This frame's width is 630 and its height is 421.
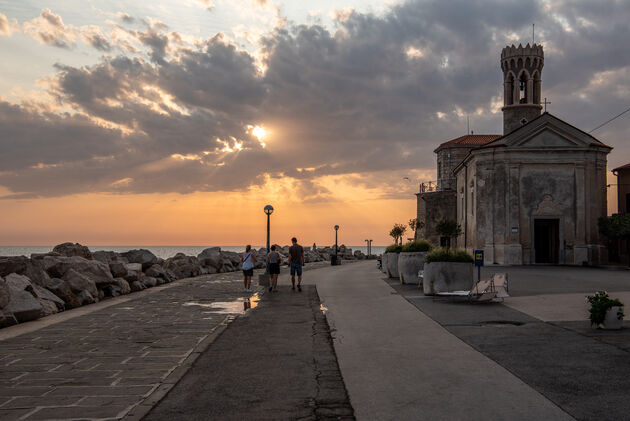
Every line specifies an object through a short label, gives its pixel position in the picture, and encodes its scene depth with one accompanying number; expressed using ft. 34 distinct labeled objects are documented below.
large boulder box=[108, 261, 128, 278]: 72.13
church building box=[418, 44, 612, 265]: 130.62
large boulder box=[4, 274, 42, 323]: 41.29
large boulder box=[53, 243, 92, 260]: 84.17
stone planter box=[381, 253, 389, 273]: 101.05
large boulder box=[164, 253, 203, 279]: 100.94
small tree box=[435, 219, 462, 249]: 137.90
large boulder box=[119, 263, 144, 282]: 73.00
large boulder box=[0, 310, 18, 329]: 38.98
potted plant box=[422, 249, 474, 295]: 56.95
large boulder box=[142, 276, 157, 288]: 78.35
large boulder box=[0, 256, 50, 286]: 54.80
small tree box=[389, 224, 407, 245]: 195.00
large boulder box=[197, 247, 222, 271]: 117.91
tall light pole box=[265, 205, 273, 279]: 82.28
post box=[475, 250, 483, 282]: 54.34
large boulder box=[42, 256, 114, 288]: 63.21
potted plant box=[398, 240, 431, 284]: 73.31
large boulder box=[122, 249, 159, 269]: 97.50
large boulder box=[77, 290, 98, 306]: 55.22
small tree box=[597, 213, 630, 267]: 123.24
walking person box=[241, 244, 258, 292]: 69.31
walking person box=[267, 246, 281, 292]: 67.92
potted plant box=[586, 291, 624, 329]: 33.71
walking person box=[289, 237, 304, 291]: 69.67
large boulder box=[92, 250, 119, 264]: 93.62
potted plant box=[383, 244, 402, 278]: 89.08
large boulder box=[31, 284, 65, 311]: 48.77
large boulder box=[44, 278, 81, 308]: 52.49
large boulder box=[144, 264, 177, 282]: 86.58
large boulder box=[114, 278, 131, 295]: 66.85
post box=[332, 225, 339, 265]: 158.93
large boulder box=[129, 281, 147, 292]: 71.87
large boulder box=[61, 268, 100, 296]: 57.26
